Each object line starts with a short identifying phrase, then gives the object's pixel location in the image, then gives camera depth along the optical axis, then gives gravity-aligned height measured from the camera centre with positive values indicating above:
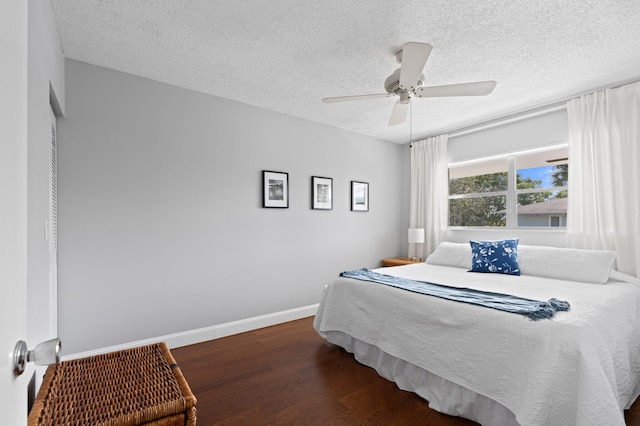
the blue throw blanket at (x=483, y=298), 1.76 -0.56
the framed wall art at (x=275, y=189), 3.54 +0.27
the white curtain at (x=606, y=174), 2.83 +0.38
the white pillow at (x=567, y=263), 2.65 -0.46
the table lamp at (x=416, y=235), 4.39 -0.32
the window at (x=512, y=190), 3.48 +0.28
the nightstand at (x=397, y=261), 4.36 -0.69
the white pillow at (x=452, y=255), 3.52 -0.50
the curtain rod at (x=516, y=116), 3.10 +1.14
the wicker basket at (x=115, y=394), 1.14 -0.74
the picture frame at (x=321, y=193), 3.95 +0.26
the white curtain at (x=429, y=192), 4.41 +0.31
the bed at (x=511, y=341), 1.48 -0.77
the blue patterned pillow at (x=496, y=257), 3.09 -0.45
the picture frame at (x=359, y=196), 4.39 +0.24
